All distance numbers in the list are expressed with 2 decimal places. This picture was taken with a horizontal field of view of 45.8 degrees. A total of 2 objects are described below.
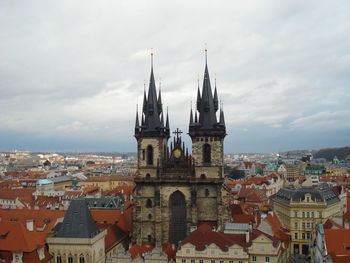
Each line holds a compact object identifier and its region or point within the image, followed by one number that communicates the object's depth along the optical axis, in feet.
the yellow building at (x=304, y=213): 250.98
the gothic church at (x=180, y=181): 221.46
